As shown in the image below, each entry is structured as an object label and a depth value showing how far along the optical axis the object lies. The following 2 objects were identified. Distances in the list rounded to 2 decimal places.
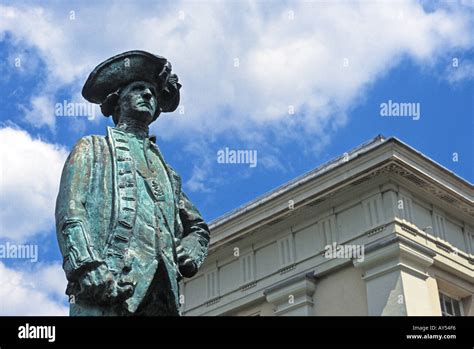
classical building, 23.91
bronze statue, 5.20
